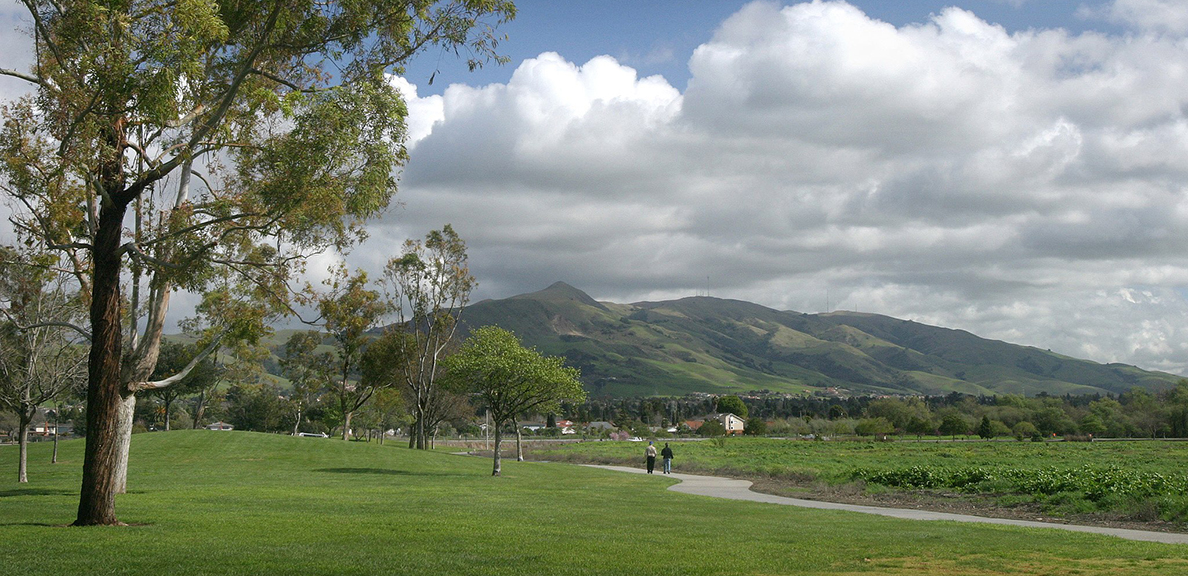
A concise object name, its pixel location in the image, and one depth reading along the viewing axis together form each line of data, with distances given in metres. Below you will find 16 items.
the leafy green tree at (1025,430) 108.35
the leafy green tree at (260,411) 92.68
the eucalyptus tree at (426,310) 58.19
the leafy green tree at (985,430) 109.81
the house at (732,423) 164.44
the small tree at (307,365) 65.62
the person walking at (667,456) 43.95
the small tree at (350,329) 24.23
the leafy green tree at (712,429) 133.25
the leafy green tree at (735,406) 191.12
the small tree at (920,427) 122.88
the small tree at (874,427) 118.00
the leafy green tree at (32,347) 29.03
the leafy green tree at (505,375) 37.22
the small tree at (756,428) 131.25
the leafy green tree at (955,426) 118.69
